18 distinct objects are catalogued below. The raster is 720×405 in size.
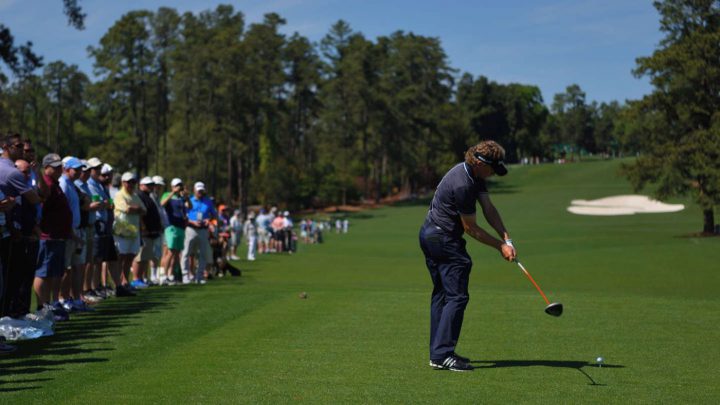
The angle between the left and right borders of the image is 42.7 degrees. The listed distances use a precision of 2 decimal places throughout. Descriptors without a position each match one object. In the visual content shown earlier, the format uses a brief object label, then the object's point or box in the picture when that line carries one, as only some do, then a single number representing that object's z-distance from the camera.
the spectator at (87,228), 14.45
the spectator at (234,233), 37.47
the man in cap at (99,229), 15.39
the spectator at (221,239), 24.86
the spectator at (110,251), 15.79
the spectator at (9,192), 10.40
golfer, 9.05
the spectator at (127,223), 17.03
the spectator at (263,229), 43.22
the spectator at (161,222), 19.09
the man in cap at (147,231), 18.39
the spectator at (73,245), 13.77
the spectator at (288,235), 44.82
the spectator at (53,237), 12.48
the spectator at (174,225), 20.42
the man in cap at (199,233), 21.19
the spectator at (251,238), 37.56
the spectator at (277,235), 44.51
